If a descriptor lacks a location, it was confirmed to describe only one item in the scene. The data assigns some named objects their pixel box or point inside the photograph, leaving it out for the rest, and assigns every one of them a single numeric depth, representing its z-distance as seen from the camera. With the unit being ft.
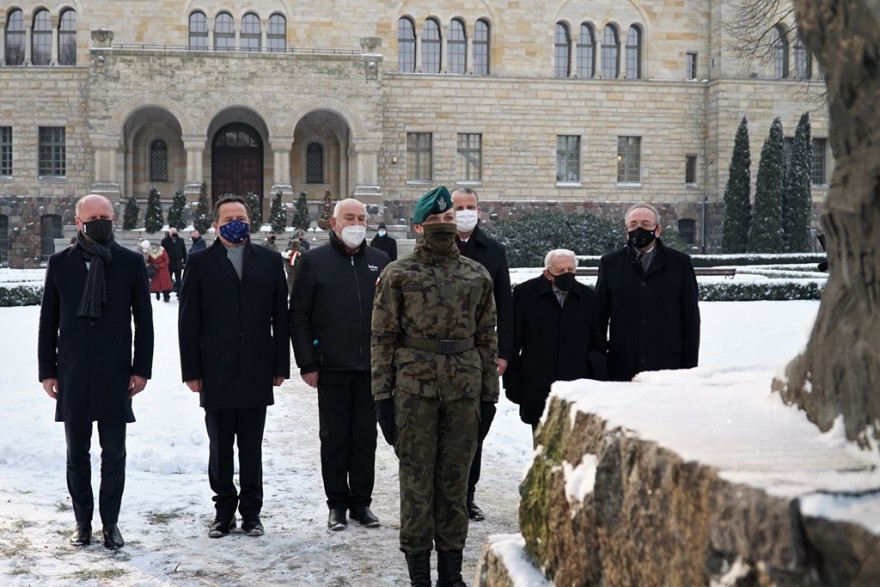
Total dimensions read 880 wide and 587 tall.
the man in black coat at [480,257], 21.22
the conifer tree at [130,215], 102.17
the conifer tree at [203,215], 100.32
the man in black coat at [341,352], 21.26
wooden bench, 72.04
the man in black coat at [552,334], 21.15
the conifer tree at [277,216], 101.91
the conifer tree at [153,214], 101.09
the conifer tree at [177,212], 101.91
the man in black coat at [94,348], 19.26
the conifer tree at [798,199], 109.70
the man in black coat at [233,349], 20.58
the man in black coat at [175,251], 77.61
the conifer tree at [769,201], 108.27
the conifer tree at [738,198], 112.98
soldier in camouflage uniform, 16.35
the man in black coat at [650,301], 20.45
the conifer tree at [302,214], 103.09
